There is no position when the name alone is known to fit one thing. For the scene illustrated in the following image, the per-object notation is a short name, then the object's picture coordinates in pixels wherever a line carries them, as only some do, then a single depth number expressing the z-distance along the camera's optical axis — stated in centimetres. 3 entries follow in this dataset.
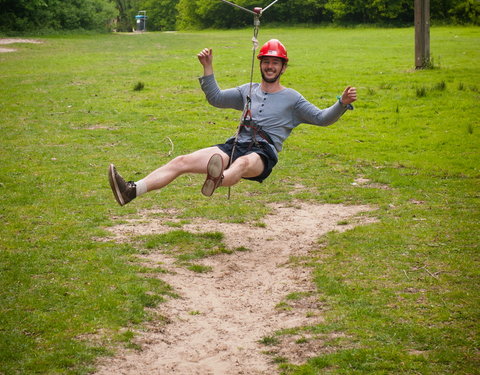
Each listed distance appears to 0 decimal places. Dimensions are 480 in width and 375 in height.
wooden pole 1698
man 632
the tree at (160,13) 8312
